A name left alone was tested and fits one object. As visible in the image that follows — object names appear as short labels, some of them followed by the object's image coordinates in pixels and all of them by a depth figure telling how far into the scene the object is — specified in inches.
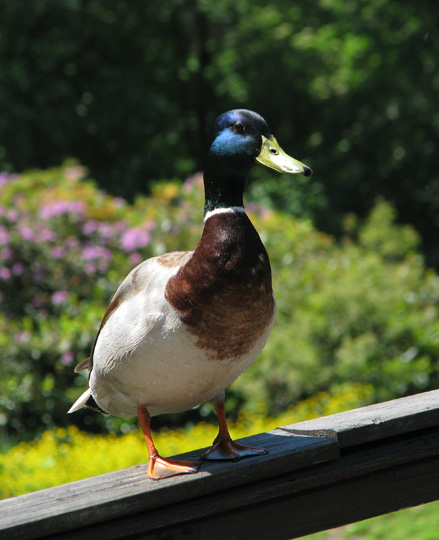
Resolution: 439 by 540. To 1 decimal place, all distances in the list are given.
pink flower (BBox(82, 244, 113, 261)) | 479.2
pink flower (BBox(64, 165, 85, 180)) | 641.6
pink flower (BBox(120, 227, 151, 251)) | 483.2
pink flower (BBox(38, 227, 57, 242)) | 497.6
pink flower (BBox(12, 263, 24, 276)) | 488.7
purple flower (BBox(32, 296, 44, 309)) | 484.1
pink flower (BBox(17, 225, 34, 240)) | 495.7
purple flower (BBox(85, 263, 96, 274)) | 477.7
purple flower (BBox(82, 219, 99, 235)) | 506.6
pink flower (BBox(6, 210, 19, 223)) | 517.7
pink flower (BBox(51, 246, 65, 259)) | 486.6
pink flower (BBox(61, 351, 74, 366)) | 423.8
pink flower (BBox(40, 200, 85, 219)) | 512.7
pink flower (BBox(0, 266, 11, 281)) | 488.1
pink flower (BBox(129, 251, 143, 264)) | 471.8
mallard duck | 133.3
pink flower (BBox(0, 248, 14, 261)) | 490.6
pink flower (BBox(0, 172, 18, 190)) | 616.7
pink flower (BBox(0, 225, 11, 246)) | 491.5
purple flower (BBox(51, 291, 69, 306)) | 466.9
